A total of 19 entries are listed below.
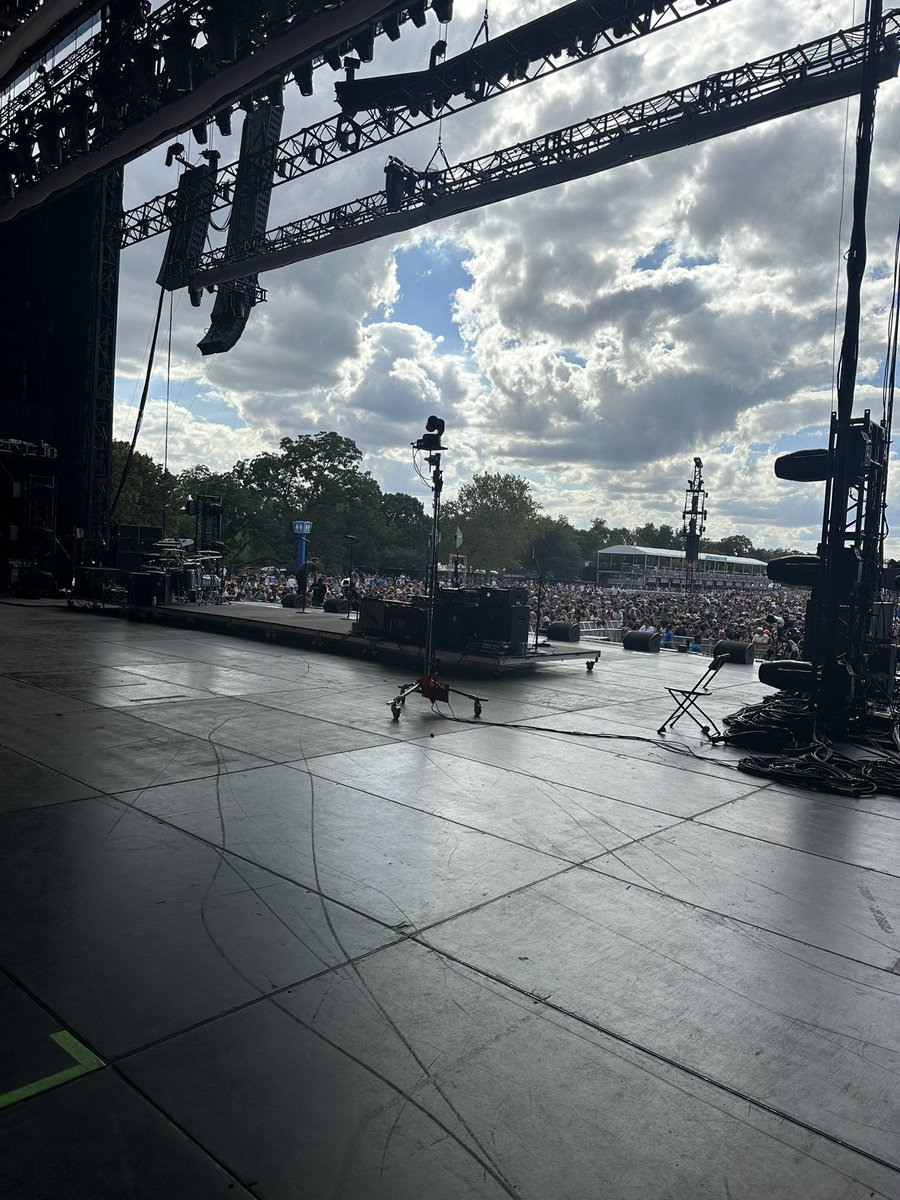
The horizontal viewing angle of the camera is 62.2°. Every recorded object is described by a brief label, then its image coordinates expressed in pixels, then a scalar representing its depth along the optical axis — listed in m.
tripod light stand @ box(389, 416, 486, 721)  9.55
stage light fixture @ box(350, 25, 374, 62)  13.77
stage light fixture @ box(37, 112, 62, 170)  15.82
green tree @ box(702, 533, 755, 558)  162.12
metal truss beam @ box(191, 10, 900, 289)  12.77
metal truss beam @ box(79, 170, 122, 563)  25.22
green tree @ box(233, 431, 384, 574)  57.62
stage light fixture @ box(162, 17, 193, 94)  12.40
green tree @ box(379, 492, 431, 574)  70.94
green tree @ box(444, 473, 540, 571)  78.38
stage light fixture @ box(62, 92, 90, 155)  15.05
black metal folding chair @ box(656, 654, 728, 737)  8.85
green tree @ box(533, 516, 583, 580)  107.45
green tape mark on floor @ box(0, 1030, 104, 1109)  2.48
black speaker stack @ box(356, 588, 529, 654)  13.37
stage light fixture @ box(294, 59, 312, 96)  14.69
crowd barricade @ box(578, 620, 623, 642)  23.31
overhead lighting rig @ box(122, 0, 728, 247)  13.05
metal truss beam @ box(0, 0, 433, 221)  11.36
